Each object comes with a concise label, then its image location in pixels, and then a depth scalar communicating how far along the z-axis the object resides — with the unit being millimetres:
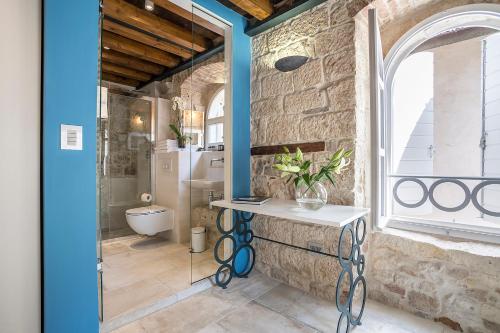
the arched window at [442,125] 1737
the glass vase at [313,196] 1598
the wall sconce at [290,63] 2012
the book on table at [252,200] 1858
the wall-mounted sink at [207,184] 2449
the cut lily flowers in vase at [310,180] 1566
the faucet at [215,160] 2595
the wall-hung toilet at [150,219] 2959
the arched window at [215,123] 2829
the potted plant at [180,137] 3260
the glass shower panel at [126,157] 3334
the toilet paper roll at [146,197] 3447
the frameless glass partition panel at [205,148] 2402
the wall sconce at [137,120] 3654
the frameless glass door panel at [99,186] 1415
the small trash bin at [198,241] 2652
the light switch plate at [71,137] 1270
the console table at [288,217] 1414
